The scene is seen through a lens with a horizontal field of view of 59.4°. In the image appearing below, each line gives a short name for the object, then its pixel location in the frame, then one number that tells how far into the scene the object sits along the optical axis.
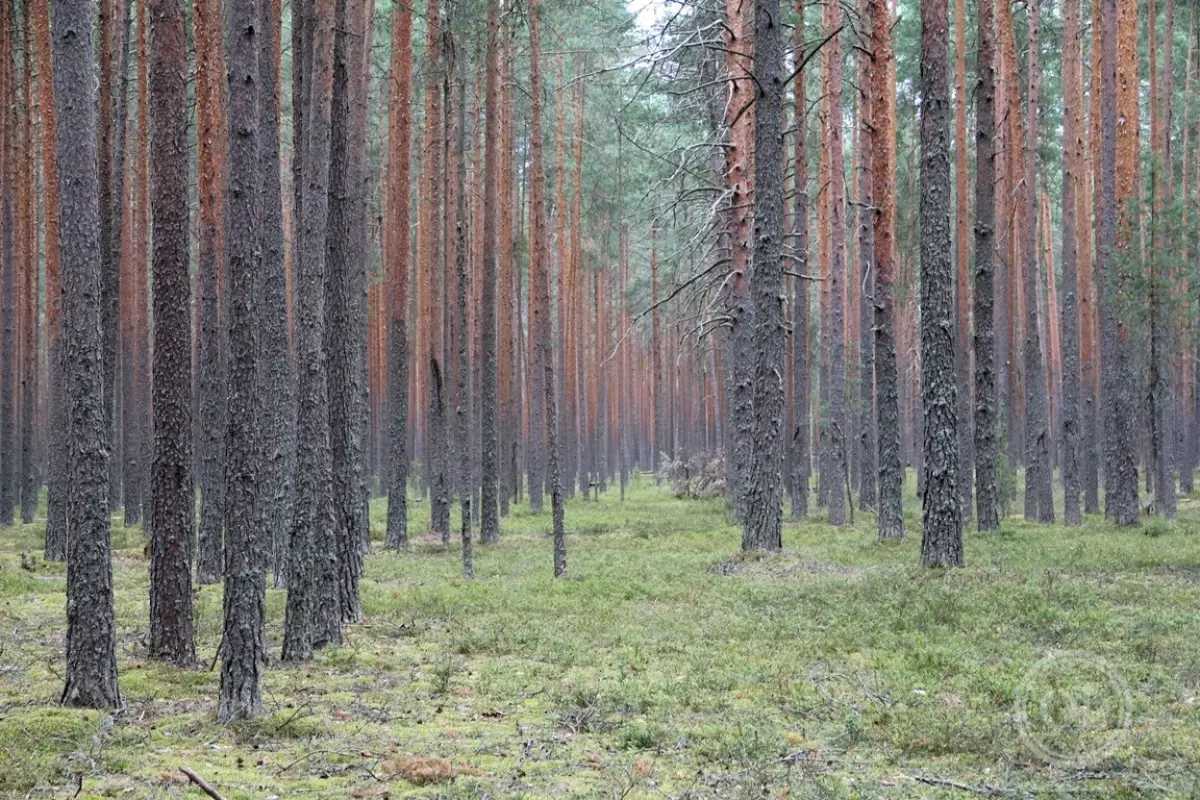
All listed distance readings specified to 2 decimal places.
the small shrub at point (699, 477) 32.59
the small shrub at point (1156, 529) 17.77
